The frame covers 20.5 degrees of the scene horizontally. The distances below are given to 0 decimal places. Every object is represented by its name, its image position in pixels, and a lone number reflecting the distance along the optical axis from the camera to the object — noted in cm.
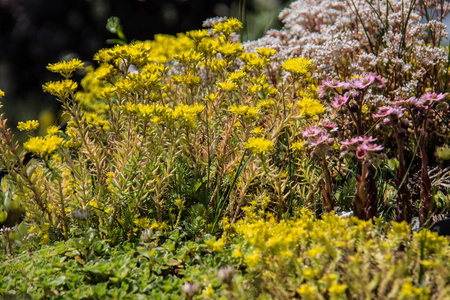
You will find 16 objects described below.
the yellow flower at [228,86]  123
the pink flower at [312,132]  115
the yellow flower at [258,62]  126
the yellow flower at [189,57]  125
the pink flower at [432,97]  114
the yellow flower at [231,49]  125
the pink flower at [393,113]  113
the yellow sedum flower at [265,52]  127
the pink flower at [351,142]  113
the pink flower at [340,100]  116
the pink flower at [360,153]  113
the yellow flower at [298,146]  122
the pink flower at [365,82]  116
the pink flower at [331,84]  118
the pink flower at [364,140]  113
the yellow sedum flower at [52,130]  123
